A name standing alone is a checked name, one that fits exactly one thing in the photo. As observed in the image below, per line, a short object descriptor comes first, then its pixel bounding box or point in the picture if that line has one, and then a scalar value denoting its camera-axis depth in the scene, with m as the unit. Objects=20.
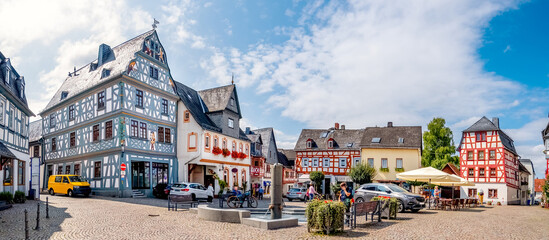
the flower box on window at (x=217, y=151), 36.91
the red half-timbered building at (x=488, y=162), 45.84
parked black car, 31.05
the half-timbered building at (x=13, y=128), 24.06
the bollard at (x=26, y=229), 11.33
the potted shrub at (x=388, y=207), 17.11
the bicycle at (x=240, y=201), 22.23
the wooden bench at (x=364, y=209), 14.23
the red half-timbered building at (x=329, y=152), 54.00
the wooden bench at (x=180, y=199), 20.11
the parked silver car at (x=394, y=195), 21.52
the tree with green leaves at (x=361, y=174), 47.12
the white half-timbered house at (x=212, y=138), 35.16
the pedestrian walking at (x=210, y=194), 30.25
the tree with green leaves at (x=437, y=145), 51.56
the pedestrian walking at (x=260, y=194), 35.53
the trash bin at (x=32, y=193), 26.94
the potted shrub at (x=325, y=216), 12.59
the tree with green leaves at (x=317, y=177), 52.09
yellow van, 28.86
